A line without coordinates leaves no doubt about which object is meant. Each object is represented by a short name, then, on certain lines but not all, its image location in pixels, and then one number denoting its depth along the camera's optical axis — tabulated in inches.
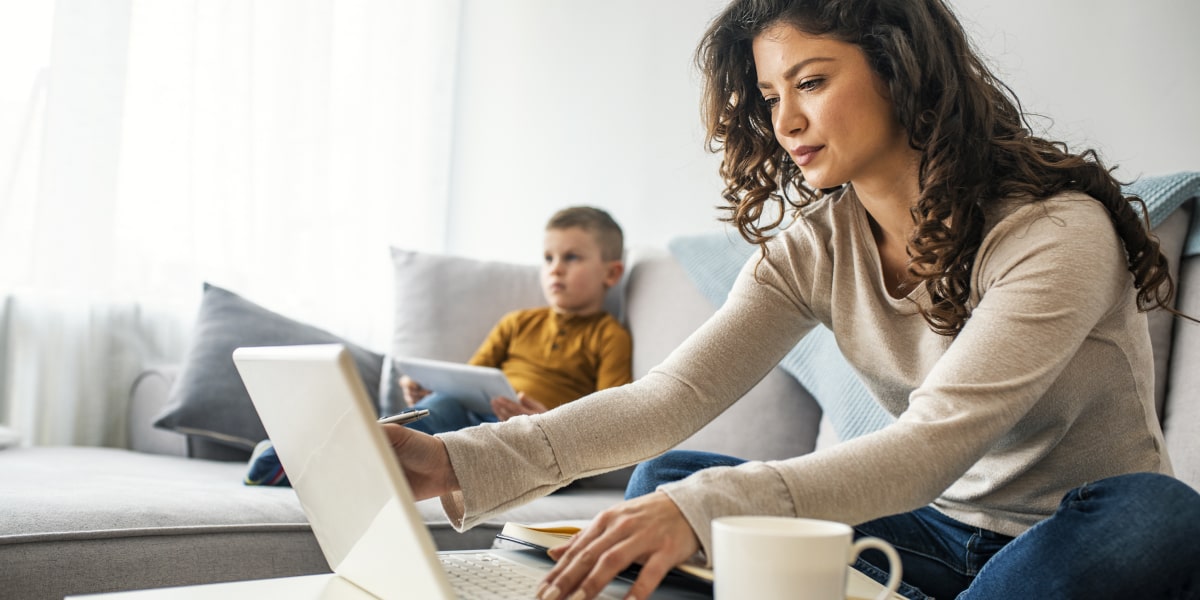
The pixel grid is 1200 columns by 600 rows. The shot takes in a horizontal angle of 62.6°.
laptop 23.6
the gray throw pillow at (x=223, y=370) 74.6
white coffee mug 22.6
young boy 82.6
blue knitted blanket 53.9
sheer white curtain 85.4
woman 29.1
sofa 44.9
